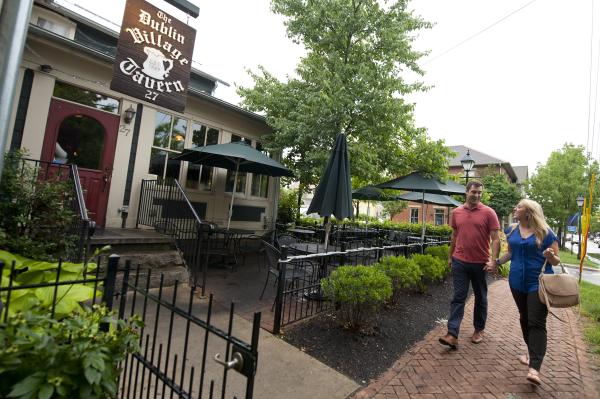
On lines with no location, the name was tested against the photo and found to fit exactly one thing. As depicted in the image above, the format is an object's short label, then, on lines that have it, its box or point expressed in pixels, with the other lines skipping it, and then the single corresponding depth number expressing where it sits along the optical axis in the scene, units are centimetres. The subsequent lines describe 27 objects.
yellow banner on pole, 684
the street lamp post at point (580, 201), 1590
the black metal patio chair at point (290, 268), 442
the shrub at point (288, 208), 1264
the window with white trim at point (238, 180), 911
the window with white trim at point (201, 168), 824
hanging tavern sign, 359
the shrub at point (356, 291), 358
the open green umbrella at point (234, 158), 637
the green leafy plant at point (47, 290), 170
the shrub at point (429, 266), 575
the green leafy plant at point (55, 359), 106
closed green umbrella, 487
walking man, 364
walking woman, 295
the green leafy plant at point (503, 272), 927
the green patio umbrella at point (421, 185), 731
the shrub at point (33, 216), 353
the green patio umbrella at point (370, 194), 1012
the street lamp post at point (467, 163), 1066
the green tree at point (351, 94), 836
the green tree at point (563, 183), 2806
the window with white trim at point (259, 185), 997
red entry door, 594
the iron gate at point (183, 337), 140
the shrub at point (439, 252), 709
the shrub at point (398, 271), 461
